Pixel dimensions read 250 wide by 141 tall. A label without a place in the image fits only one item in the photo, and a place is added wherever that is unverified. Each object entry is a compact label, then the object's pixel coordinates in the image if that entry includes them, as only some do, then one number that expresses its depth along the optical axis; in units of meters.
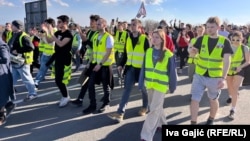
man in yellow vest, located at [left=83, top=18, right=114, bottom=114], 6.28
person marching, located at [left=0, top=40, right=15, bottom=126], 5.63
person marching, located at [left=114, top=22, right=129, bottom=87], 9.75
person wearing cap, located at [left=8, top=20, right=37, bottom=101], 7.16
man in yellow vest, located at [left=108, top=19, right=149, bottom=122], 5.95
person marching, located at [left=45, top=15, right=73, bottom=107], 6.67
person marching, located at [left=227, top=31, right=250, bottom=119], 6.41
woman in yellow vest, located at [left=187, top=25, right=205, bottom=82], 7.50
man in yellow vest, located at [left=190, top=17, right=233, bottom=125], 5.09
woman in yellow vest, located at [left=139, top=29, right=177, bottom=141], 4.73
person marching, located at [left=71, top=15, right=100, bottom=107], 6.80
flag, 16.27
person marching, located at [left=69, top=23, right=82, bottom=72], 10.80
